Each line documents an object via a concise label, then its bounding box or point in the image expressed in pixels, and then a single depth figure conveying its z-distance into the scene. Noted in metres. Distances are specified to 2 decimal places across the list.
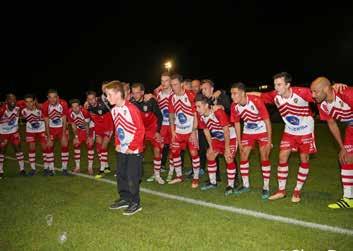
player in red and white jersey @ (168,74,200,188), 8.22
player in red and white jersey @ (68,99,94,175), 10.16
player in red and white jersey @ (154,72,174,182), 9.04
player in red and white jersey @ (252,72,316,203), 6.58
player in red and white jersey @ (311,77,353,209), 6.09
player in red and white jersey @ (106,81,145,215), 6.39
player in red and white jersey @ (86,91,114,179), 9.76
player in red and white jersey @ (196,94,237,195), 7.40
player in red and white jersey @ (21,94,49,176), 9.91
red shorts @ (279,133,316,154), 6.68
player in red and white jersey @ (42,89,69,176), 9.71
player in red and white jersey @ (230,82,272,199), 7.00
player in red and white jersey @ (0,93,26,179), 10.01
